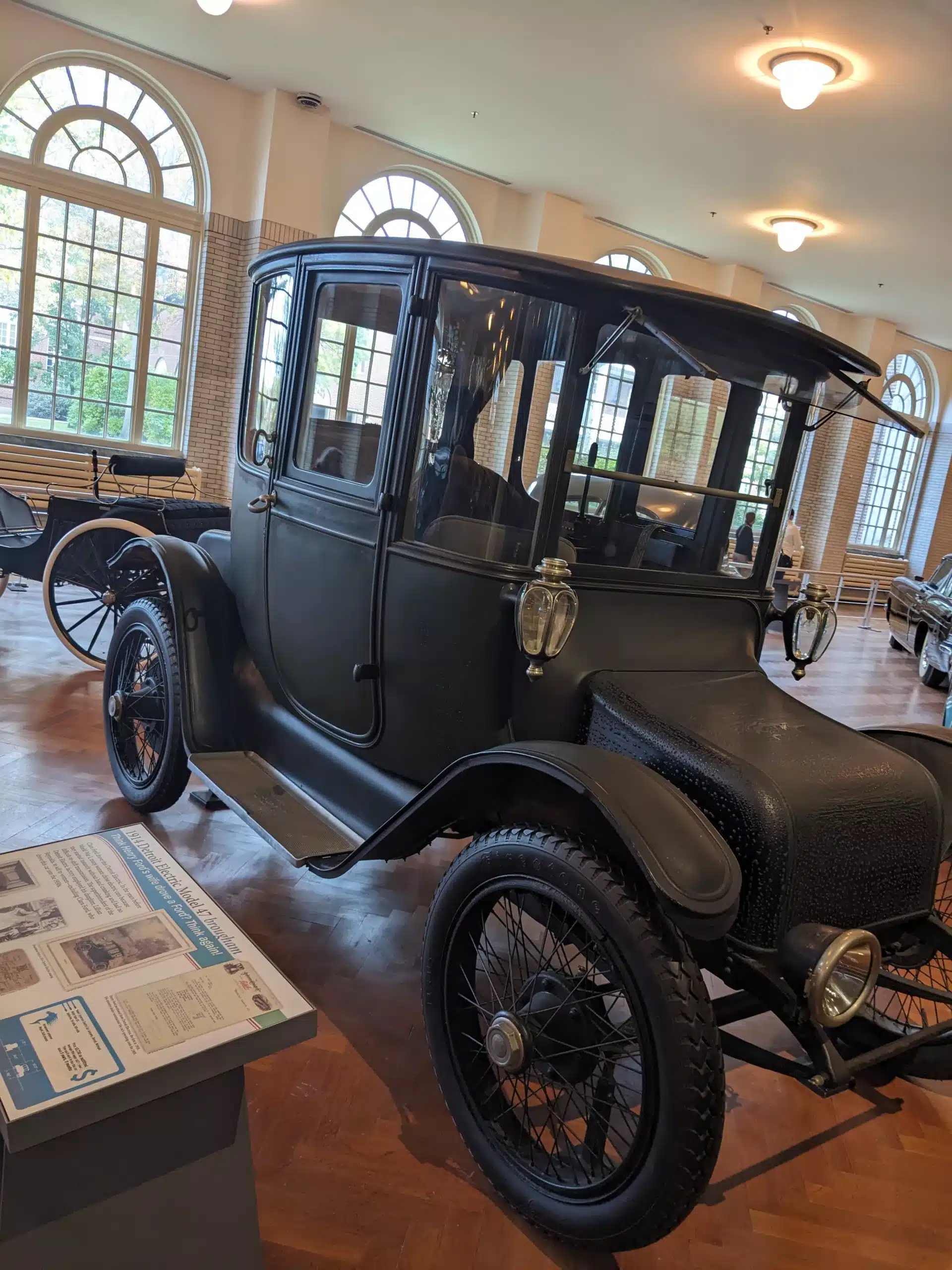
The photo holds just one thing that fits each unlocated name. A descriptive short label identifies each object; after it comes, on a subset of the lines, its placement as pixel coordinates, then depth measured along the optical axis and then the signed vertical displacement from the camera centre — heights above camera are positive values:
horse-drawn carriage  5.28 -0.85
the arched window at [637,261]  13.87 +3.11
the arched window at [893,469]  17.84 +0.87
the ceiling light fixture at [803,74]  7.43 +3.35
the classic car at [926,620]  9.38 -1.07
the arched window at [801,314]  15.99 +3.13
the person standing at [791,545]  11.34 -0.58
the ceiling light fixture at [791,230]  11.60 +3.27
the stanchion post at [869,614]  12.90 -1.49
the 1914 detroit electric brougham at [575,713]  1.70 -0.57
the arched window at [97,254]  9.24 +1.35
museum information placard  1.23 -0.86
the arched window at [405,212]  11.48 +2.80
